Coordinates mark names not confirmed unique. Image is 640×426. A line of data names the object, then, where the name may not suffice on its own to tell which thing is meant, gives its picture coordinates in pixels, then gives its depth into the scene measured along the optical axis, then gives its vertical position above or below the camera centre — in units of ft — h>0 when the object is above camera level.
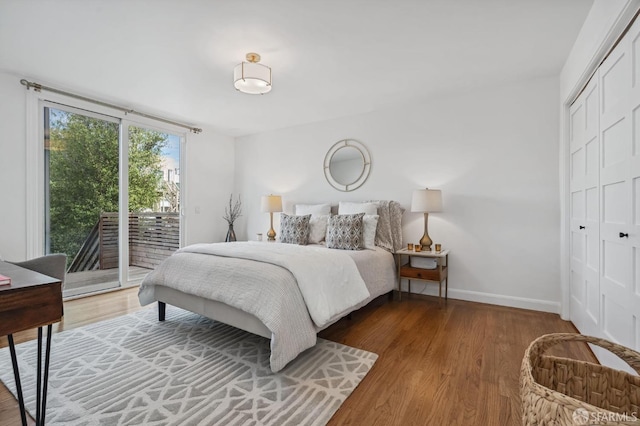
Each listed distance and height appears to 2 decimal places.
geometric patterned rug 5.00 -3.47
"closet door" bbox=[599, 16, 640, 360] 5.07 +0.41
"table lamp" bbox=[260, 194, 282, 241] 15.25 +0.35
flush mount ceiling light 8.21 +3.87
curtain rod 10.28 +4.54
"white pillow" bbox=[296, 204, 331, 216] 13.77 +0.13
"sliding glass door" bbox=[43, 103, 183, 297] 11.41 +0.65
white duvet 6.98 -1.59
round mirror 13.75 +2.30
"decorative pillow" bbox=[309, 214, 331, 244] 12.52 -0.75
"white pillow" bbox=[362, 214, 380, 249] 11.33 -0.71
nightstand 10.73 -2.22
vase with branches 18.39 +0.03
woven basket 2.39 -1.85
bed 6.36 -1.94
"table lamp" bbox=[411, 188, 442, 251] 10.94 +0.42
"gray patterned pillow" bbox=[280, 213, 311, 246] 12.27 -0.78
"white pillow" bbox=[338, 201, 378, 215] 12.22 +0.17
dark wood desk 3.56 -1.23
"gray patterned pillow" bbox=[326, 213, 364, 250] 10.91 -0.80
